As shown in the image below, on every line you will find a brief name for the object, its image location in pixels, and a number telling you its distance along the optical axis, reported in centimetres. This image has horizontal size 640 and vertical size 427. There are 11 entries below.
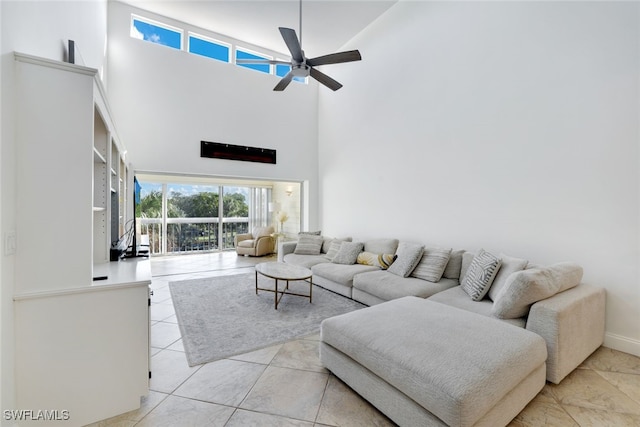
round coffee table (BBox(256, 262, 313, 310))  360
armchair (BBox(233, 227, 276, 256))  737
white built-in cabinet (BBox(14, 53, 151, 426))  147
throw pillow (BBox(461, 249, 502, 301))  274
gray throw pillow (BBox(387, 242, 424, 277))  367
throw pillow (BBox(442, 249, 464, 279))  354
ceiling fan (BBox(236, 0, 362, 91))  295
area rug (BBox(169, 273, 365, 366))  260
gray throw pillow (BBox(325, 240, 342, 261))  503
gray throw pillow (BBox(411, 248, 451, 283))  346
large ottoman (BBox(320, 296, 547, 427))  137
